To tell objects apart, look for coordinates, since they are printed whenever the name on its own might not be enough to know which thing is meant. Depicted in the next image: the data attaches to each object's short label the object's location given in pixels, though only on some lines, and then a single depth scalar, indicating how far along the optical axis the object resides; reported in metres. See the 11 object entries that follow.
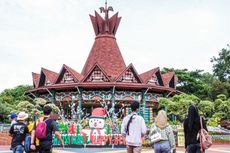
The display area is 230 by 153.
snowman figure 15.45
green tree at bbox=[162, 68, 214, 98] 39.46
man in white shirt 5.51
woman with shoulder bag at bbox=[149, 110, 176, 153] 5.23
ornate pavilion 26.03
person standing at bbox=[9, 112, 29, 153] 6.14
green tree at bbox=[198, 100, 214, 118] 22.23
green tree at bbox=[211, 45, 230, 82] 40.46
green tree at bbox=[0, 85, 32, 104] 43.65
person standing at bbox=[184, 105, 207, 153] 5.36
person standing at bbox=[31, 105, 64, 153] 5.22
